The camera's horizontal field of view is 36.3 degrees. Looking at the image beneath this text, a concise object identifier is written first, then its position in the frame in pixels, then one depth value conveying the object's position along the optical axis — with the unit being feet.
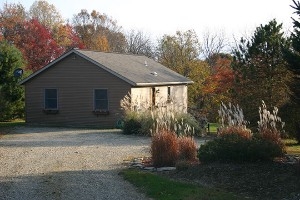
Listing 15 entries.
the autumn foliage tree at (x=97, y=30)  198.49
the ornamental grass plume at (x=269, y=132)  41.32
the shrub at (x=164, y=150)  40.06
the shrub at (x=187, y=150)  41.60
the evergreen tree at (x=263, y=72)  65.46
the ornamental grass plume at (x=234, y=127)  40.95
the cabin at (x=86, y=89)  87.61
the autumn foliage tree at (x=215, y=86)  86.99
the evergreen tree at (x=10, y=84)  93.93
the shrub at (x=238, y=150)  36.58
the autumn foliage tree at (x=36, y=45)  146.10
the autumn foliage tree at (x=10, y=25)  147.23
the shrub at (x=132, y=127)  73.10
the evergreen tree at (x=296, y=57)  33.65
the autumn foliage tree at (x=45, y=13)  190.77
